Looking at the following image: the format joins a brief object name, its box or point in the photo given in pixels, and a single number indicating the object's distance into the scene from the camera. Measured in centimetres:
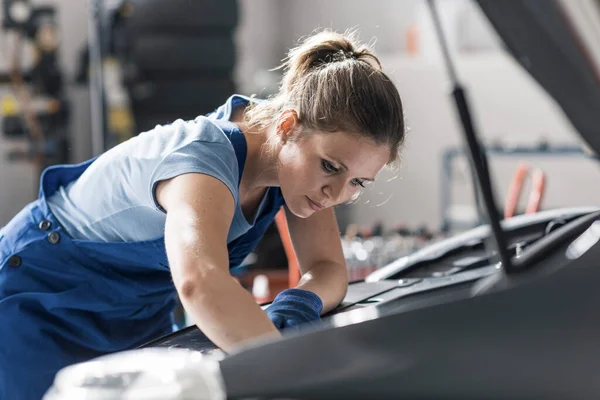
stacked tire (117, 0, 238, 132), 479
